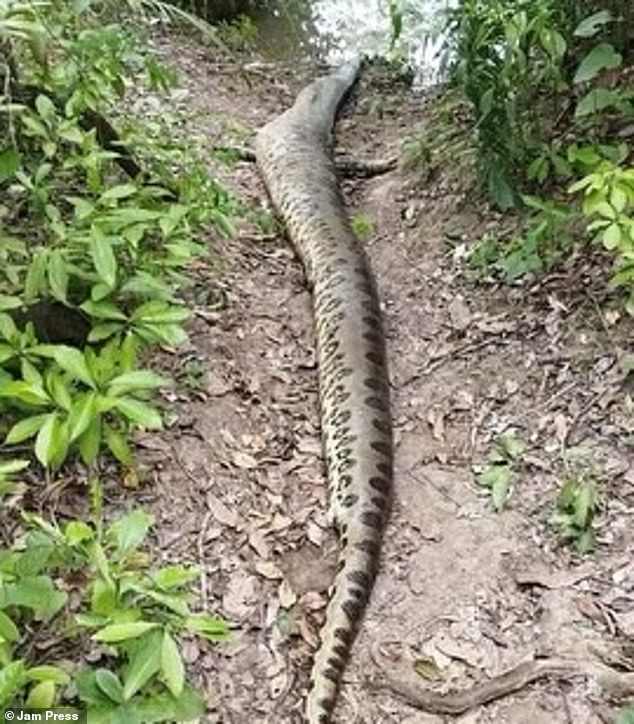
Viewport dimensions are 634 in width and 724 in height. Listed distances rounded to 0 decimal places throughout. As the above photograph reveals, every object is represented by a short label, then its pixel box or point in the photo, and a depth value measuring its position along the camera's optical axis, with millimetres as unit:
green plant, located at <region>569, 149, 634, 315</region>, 3512
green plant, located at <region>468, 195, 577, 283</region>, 4367
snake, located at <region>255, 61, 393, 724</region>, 3361
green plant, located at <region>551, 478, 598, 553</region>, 3451
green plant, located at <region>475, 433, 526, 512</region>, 3720
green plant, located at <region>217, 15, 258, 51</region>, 8992
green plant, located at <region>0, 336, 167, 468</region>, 2680
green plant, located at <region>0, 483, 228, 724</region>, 2377
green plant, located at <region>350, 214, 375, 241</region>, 5612
